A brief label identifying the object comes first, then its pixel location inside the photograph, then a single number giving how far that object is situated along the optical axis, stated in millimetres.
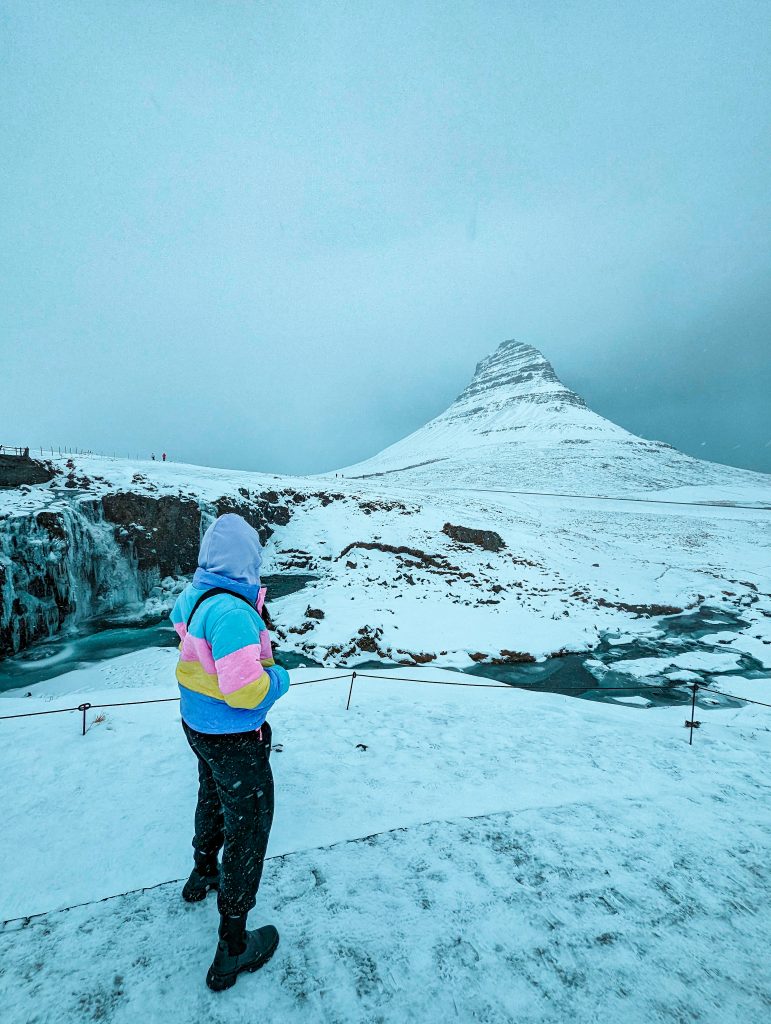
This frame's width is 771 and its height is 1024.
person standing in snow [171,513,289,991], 2301
